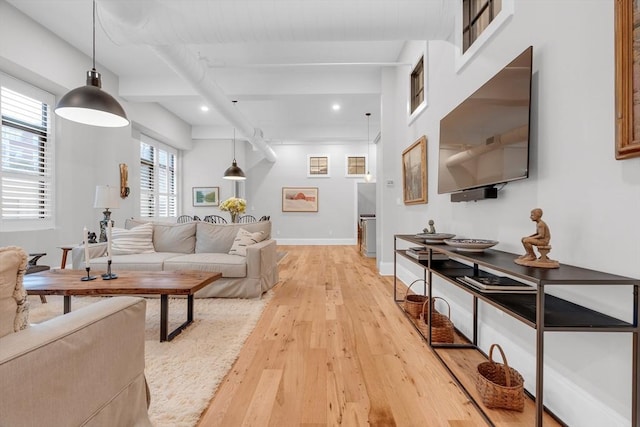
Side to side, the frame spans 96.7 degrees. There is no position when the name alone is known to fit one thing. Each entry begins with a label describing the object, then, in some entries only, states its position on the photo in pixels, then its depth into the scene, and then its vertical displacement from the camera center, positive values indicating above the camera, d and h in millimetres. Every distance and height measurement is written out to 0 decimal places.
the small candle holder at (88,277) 2329 -558
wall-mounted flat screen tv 1558 +536
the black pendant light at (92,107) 2320 +883
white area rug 1513 -1023
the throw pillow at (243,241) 3616 -381
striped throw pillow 3635 -388
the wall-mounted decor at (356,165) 8984 +1503
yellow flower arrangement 5634 +113
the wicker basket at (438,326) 2225 -921
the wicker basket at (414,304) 2682 -875
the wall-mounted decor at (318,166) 9031 +1474
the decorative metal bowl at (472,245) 1697 -195
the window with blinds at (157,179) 6559 +804
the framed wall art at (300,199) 9031 +418
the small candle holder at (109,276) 2389 -552
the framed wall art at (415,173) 3254 +507
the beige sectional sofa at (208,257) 3252 -560
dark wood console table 1032 -424
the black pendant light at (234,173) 6188 +840
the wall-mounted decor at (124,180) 5211 +563
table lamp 2867 +139
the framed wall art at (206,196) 8477 +461
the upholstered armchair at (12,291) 785 -229
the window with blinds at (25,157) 3482 +695
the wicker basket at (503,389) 1474 -941
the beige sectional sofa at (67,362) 716 -455
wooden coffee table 2084 -577
